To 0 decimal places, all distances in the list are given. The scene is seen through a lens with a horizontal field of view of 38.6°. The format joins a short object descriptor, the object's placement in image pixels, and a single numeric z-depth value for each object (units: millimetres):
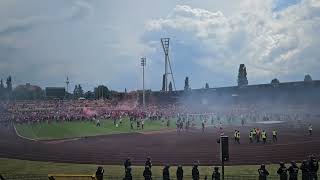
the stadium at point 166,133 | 28422
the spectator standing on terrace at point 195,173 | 21672
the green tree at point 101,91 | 148450
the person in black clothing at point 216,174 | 20266
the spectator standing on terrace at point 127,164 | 22730
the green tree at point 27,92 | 138800
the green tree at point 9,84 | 118938
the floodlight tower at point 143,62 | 85812
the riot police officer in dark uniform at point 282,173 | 19747
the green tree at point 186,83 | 130675
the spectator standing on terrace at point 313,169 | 20359
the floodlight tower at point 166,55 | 99938
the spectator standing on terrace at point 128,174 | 22203
